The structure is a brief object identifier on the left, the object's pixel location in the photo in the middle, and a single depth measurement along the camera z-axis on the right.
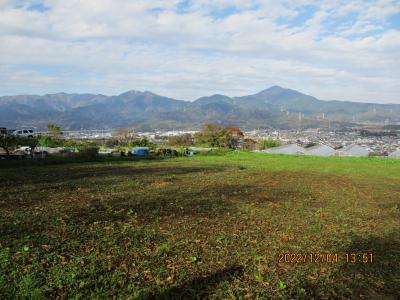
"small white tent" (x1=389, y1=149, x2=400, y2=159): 55.73
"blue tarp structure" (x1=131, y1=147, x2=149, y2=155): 43.88
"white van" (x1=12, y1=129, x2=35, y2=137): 43.06
